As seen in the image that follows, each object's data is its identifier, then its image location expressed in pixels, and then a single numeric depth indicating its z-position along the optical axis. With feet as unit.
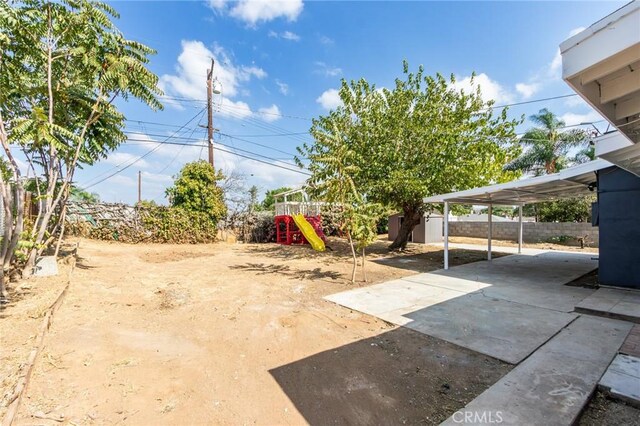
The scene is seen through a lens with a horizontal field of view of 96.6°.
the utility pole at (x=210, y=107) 48.73
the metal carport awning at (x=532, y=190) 20.77
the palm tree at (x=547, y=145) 63.31
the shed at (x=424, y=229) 55.88
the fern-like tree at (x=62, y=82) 16.01
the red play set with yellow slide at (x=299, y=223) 44.27
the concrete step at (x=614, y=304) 14.42
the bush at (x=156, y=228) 41.55
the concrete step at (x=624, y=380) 8.00
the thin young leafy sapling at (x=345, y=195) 21.85
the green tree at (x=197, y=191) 45.98
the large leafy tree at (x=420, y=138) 31.86
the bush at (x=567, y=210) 52.95
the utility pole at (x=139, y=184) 99.25
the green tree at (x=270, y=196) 118.77
